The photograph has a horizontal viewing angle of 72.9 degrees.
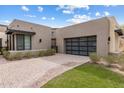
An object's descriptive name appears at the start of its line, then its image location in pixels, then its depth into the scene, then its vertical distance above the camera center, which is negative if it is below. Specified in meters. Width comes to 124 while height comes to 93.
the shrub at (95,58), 6.37 -0.92
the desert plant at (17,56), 7.69 -0.93
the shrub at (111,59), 5.84 -0.93
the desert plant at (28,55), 8.41 -0.91
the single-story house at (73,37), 8.23 +1.07
